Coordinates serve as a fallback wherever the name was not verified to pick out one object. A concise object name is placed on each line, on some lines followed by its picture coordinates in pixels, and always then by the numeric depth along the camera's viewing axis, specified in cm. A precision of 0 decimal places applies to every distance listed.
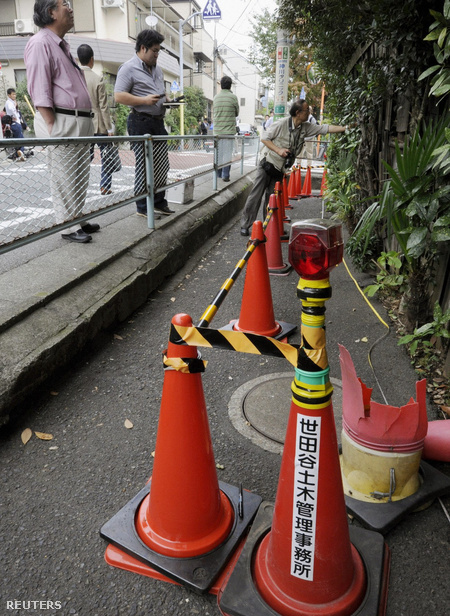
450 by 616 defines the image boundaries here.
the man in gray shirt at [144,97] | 500
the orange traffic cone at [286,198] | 870
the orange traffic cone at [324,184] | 1009
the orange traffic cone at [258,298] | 354
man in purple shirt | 371
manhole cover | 248
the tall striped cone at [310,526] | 130
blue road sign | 2495
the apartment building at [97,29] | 2655
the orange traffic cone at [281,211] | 639
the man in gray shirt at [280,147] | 602
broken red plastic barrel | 185
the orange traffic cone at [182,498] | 161
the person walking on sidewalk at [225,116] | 872
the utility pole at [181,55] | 3247
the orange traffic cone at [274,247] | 518
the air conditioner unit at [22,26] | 2619
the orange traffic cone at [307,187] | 1124
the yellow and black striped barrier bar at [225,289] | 199
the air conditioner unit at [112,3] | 2662
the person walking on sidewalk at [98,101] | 591
